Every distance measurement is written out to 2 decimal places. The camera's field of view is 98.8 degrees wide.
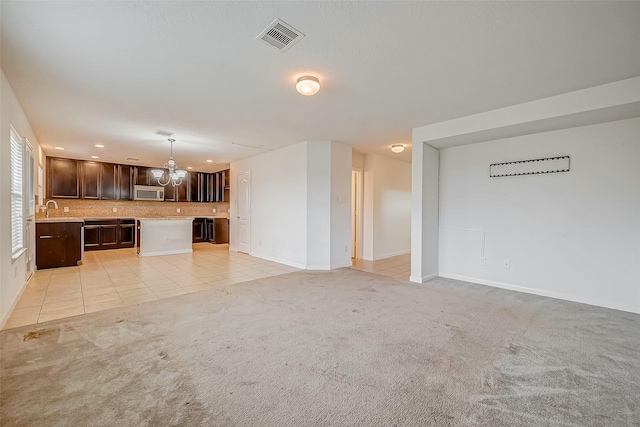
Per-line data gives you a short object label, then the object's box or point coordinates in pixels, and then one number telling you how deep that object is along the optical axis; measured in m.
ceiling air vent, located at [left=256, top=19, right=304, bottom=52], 2.05
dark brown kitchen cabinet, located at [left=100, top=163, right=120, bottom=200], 7.73
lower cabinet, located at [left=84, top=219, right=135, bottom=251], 7.31
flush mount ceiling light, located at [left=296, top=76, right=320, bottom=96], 2.80
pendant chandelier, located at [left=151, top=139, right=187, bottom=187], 5.84
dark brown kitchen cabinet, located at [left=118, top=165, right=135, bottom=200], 8.02
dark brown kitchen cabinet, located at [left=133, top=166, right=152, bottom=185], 8.30
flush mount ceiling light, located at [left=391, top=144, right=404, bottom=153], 5.62
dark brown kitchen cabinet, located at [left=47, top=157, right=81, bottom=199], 7.02
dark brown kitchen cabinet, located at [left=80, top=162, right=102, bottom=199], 7.44
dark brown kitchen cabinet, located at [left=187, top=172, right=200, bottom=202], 9.26
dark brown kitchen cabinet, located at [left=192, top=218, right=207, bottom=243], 9.49
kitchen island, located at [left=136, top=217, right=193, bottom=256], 6.67
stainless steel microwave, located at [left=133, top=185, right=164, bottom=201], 8.26
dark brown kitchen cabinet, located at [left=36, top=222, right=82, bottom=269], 5.03
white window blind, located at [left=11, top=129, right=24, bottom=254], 3.24
